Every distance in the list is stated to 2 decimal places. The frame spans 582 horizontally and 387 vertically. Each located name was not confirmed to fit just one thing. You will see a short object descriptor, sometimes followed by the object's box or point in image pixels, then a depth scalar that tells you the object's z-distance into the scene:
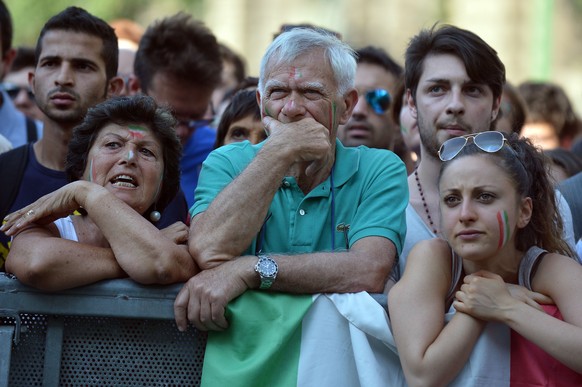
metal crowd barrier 7.88
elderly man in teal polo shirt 8.02
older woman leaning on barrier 7.98
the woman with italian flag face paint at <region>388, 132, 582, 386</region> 7.58
